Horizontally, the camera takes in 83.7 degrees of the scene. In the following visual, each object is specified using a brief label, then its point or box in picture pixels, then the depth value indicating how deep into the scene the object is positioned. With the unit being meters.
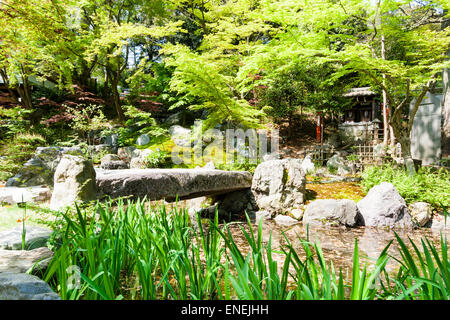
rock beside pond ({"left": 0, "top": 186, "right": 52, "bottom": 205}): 3.77
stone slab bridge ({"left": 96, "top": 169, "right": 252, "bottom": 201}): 3.41
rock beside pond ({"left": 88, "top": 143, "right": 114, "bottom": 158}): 10.31
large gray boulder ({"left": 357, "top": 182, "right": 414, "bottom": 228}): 5.22
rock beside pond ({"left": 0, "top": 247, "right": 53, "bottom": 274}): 1.44
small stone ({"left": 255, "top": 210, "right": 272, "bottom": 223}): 6.16
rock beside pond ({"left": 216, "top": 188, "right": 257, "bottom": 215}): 6.67
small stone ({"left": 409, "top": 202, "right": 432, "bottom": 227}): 5.25
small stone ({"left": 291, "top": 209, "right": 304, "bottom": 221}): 5.93
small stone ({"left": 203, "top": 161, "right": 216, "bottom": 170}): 8.68
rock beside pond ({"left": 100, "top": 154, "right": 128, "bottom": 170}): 8.59
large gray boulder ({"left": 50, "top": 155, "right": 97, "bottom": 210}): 3.05
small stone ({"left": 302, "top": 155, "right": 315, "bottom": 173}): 9.43
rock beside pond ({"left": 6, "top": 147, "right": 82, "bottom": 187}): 5.08
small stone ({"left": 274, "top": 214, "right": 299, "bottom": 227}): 5.82
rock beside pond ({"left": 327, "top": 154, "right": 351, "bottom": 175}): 9.61
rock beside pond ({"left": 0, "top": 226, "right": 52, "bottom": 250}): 1.90
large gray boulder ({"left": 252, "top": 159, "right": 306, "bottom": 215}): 6.30
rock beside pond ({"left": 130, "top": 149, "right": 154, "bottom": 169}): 9.69
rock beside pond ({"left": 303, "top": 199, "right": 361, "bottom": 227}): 5.43
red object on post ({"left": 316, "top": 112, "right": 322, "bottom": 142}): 13.28
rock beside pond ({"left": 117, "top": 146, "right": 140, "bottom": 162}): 10.91
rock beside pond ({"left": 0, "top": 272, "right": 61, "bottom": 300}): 1.07
